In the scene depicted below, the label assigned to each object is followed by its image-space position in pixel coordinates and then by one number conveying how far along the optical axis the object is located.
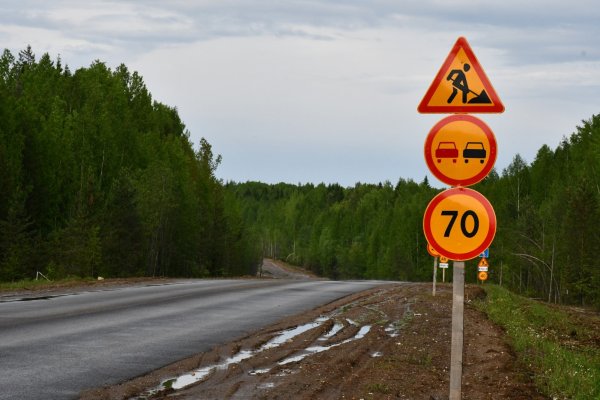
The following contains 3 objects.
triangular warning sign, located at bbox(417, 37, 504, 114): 12.41
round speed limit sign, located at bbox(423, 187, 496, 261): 11.95
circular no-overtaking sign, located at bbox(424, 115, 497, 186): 12.07
